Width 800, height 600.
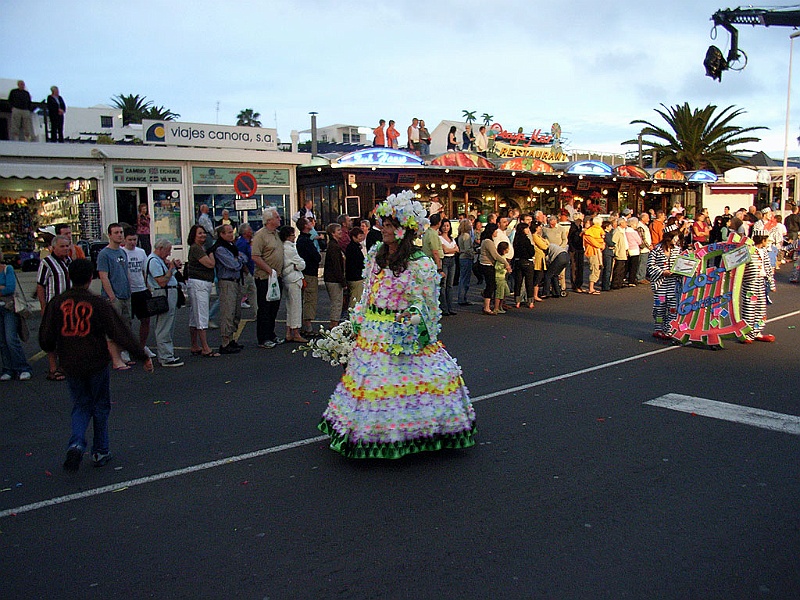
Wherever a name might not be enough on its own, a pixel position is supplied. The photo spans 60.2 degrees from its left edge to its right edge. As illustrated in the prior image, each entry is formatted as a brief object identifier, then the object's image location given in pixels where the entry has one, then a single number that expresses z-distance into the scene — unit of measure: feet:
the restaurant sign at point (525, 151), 93.15
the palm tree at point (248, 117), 244.63
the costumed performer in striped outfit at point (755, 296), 32.55
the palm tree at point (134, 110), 170.71
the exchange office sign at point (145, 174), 58.13
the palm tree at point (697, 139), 131.23
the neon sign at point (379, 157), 67.31
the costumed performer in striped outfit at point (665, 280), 34.32
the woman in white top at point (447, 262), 44.27
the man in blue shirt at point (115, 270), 29.15
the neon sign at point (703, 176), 114.01
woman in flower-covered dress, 17.26
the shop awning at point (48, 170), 53.11
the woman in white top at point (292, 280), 35.37
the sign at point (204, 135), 61.26
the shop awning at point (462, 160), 75.72
